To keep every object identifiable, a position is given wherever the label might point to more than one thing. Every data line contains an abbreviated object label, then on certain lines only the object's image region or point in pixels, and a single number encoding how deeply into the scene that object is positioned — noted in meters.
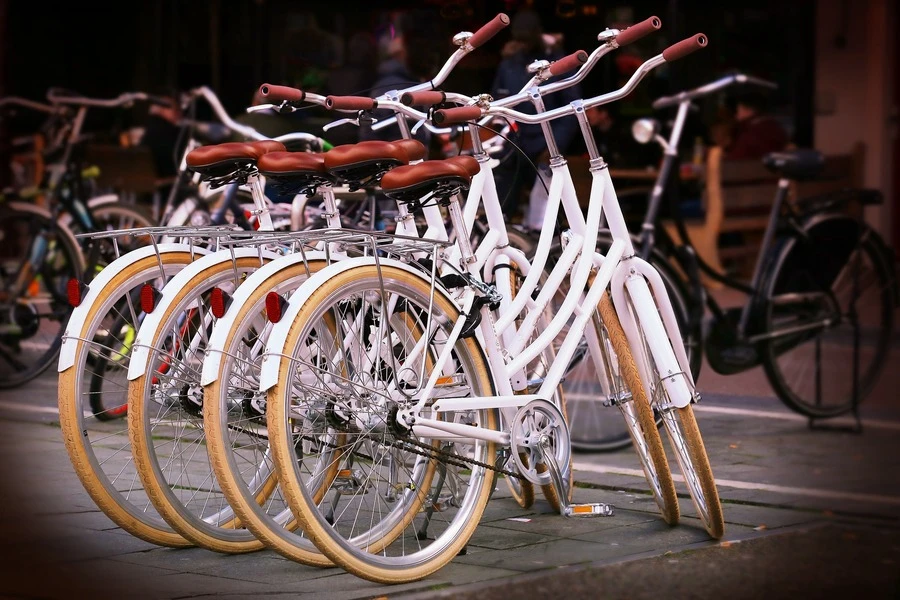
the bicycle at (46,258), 8.17
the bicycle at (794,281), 7.13
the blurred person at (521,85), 6.70
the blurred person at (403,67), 7.16
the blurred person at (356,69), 11.93
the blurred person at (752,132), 13.32
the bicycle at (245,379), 4.17
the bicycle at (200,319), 4.41
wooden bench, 12.88
